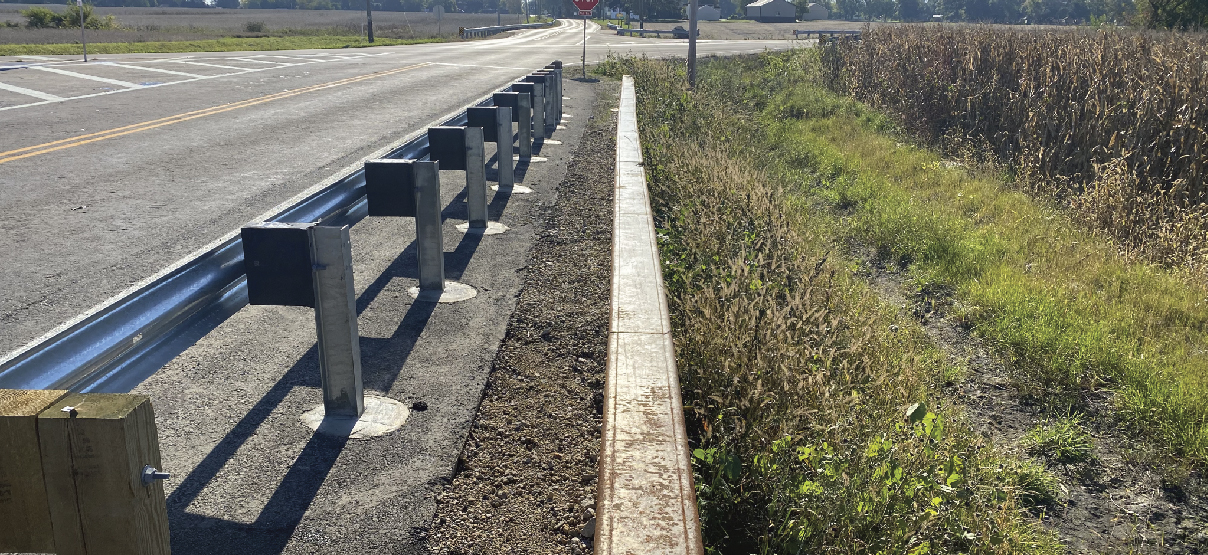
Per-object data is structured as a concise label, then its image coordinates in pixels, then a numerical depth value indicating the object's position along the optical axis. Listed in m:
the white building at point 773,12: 112.94
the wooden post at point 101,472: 1.58
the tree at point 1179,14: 31.28
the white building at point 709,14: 117.44
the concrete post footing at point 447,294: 5.28
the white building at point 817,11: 141.76
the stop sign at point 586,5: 22.00
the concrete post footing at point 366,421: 3.59
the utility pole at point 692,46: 19.17
